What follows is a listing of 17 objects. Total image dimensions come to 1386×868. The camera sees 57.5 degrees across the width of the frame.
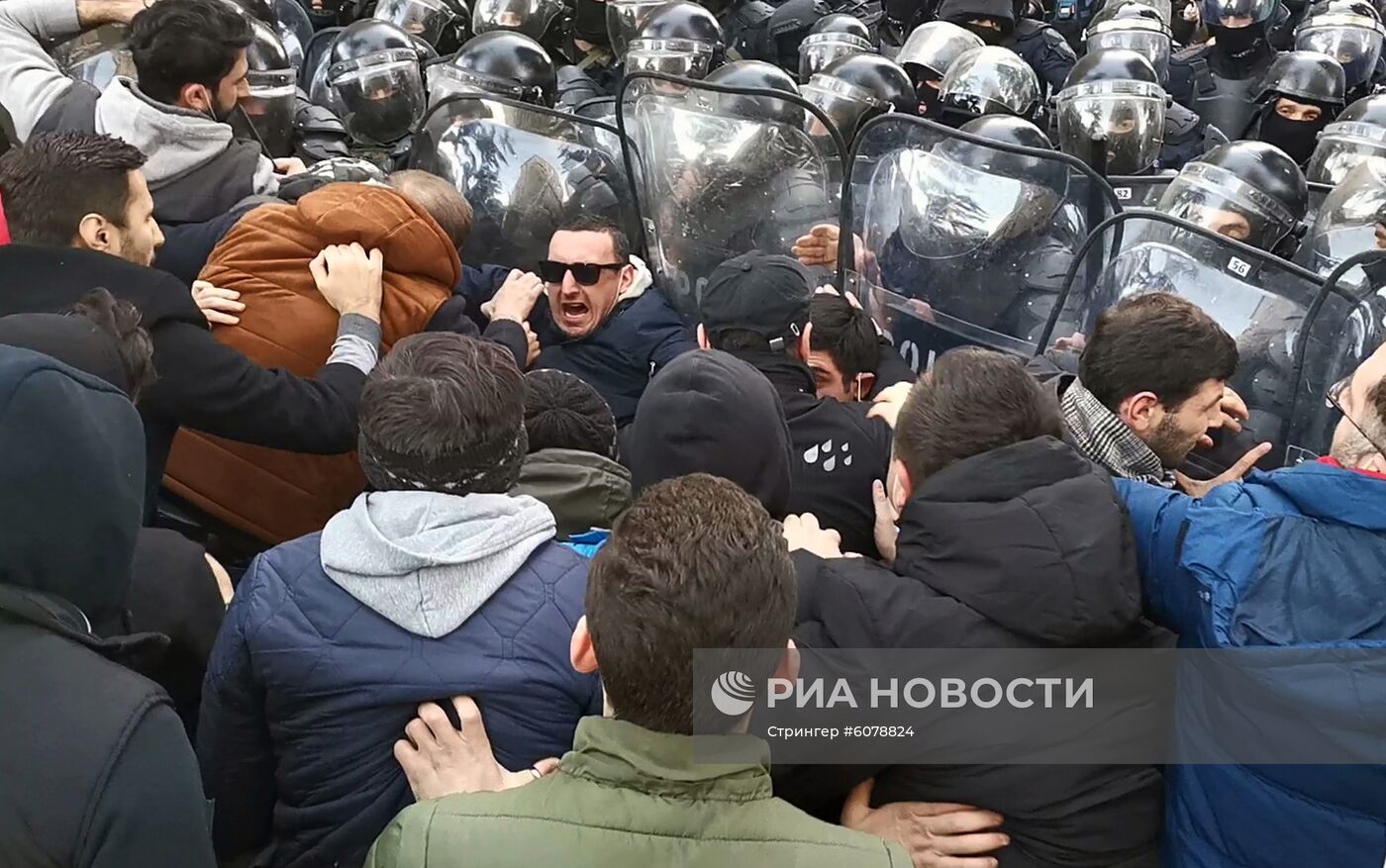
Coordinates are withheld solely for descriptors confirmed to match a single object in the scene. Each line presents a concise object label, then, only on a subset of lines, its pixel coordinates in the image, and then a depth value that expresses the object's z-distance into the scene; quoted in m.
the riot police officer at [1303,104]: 6.43
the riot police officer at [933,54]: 6.12
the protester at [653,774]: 1.15
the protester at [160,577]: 1.71
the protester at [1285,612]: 1.48
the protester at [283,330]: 2.40
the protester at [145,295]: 2.10
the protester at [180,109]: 2.85
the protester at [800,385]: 2.43
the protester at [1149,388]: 2.20
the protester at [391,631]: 1.52
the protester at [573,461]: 2.01
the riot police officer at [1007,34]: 7.32
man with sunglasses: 3.36
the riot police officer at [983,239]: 3.23
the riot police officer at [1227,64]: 7.54
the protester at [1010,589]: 1.57
